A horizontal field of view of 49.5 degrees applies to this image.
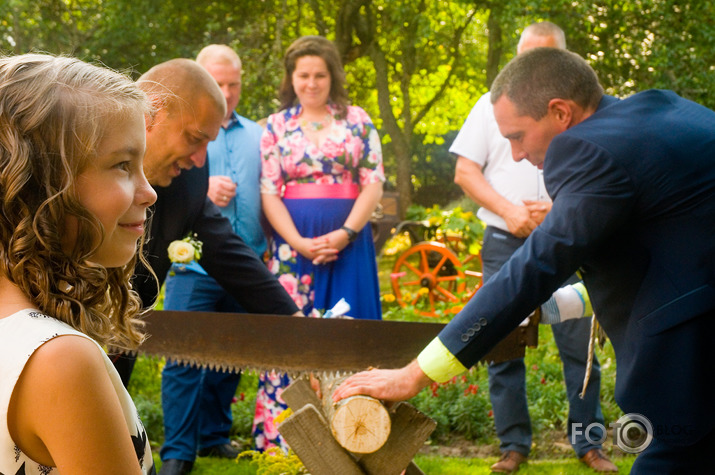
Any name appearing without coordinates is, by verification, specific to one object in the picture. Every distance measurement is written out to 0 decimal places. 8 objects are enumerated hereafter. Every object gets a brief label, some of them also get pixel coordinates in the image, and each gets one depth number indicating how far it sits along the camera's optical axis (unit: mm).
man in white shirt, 5117
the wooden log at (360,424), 3090
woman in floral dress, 5273
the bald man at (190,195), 3463
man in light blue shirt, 4984
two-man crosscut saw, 4336
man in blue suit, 2586
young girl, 1315
